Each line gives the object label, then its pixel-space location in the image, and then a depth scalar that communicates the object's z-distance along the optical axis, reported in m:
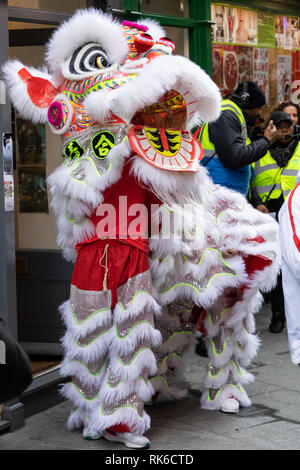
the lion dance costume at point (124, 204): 4.60
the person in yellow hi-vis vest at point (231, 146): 6.18
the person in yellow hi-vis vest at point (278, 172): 7.50
